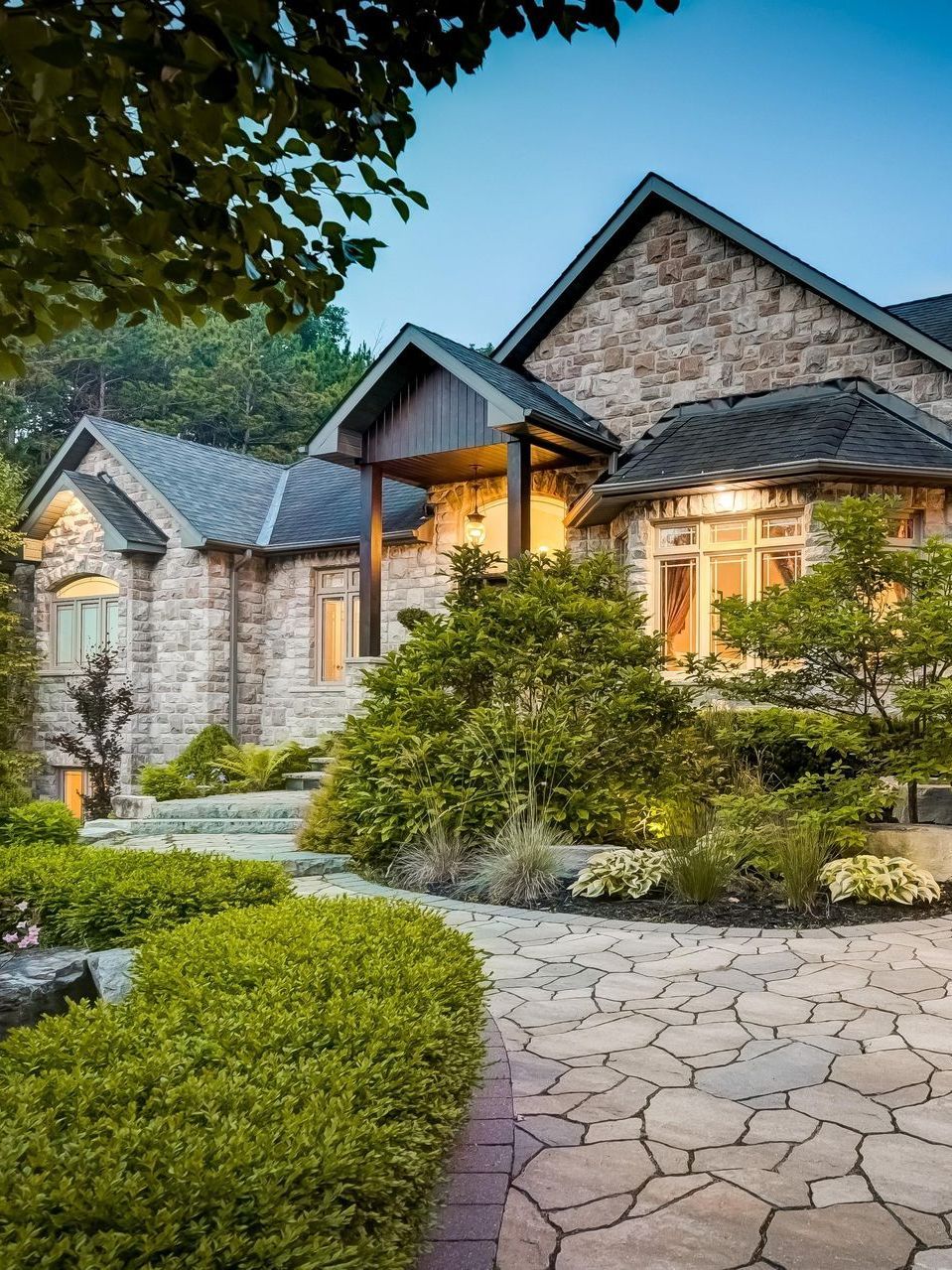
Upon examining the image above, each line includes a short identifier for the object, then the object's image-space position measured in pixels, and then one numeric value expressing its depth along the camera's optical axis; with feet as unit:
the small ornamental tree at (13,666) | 53.01
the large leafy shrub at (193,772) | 44.91
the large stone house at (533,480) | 36.55
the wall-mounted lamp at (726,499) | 36.11
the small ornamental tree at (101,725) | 50.24
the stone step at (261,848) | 27.61
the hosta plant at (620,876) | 23.29
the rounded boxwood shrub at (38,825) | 26.25
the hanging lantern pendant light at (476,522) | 46.68
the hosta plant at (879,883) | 21.98
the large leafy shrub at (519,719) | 26.76
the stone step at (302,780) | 45.39
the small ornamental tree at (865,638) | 23.09
